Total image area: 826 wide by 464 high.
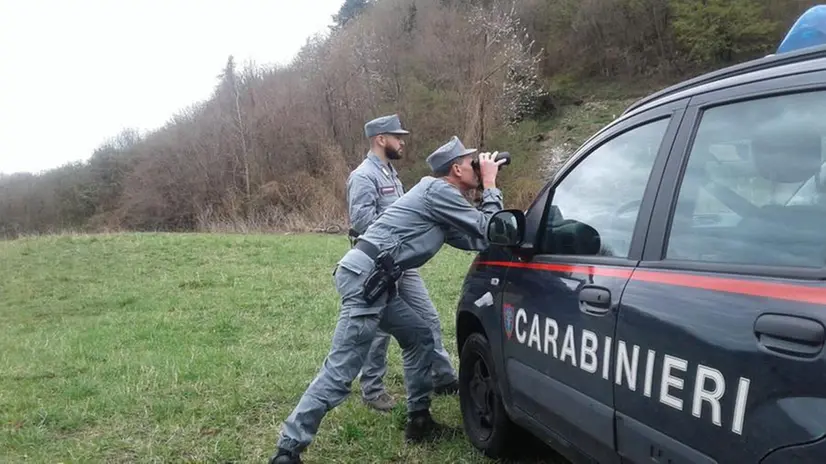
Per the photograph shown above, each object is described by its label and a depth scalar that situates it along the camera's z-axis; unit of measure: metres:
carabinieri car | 1.64
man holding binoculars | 3.73
